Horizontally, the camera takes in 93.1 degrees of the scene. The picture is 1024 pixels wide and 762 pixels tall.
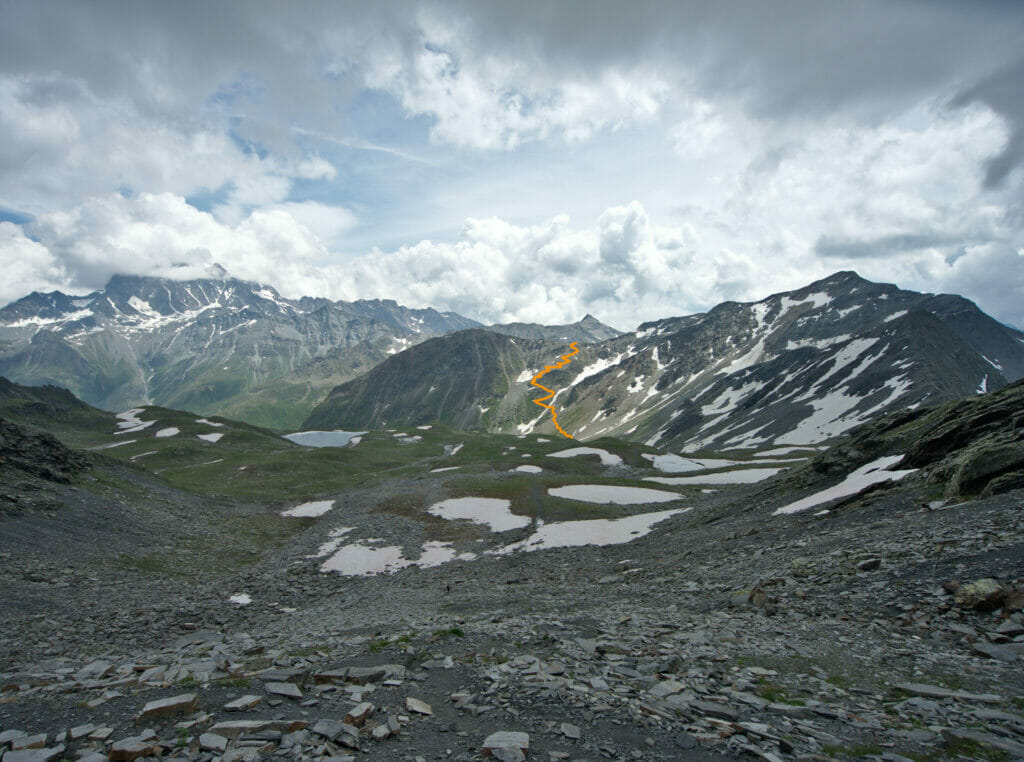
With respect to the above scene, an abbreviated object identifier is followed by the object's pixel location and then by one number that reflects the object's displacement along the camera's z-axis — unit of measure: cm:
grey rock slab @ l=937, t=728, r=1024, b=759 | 768
